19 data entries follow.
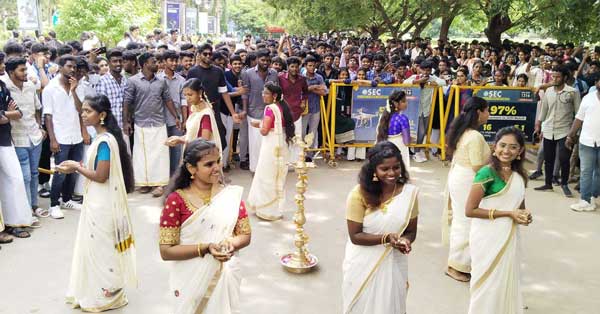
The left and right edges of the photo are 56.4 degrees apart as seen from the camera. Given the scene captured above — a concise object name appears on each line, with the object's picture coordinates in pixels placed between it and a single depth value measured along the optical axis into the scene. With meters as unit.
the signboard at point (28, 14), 13.15
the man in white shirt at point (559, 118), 7.82
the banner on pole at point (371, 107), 9.44
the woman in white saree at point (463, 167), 4.91
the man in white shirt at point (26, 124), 5.93
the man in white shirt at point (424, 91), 9.59
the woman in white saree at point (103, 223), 4.14
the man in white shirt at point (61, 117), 6.42
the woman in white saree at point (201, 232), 2.97
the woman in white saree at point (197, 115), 5.79
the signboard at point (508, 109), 9.36
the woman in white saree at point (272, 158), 6.37
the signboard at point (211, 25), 42.82
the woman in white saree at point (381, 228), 3.19
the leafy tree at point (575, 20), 10.31
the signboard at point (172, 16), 25.19
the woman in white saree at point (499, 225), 3.75
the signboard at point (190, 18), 33.50
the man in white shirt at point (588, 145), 7.00
